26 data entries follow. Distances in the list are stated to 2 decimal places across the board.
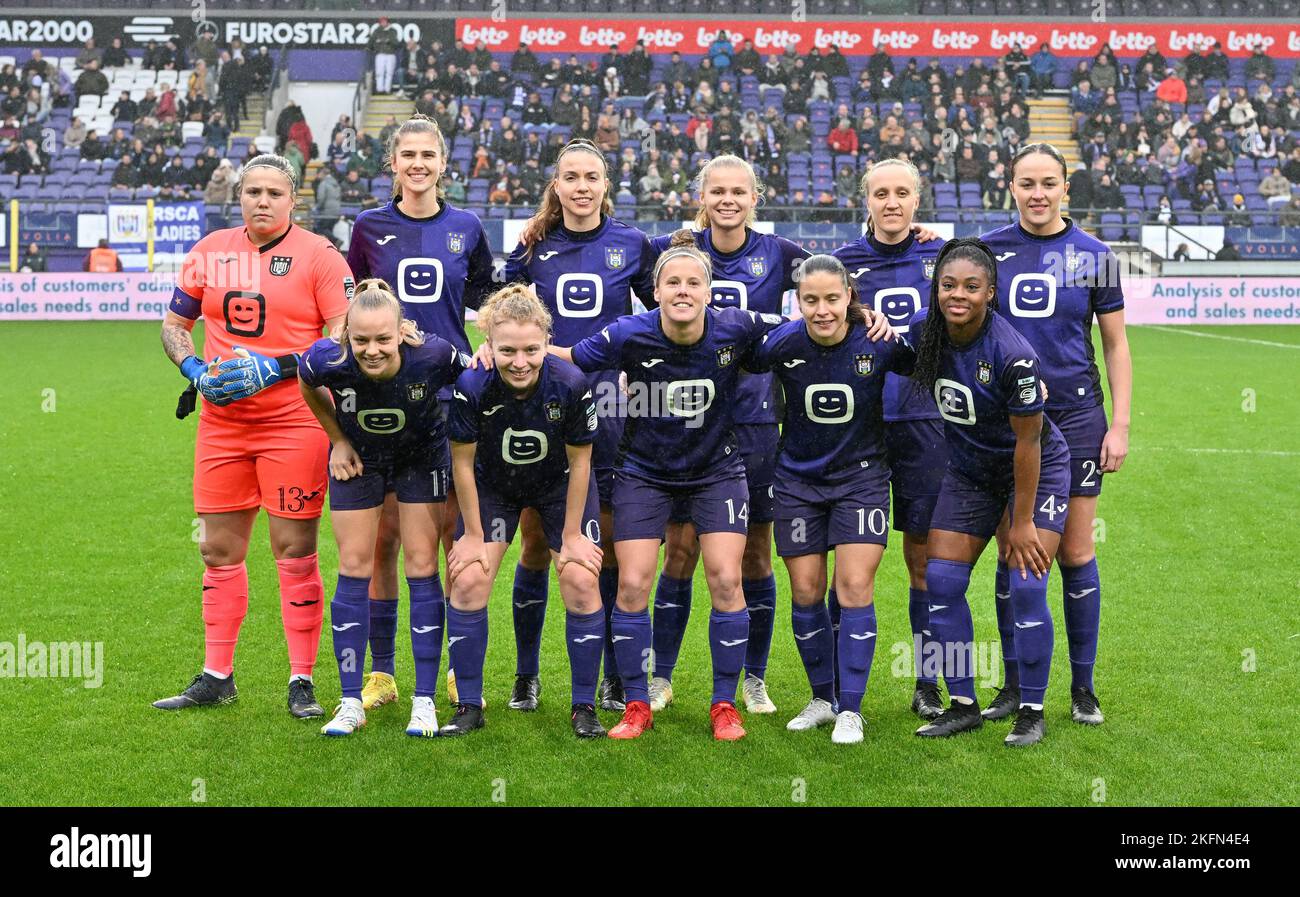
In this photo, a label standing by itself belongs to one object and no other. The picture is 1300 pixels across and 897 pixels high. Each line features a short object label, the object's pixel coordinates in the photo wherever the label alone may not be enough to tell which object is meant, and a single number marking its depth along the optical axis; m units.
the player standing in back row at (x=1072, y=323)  5.12
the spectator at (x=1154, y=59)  30.12
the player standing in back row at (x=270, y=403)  5.30
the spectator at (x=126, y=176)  25.48
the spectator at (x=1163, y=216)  23.08
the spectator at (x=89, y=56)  29.94
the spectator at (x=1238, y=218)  22.95
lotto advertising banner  31.39
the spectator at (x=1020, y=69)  29.97
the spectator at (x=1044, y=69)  30.45
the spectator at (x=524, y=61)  30.05
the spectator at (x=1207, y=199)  25.42
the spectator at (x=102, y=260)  22.94
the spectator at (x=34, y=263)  22.92
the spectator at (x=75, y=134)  27.75
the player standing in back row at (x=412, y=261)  5.50
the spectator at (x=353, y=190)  24.08
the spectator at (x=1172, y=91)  29.61
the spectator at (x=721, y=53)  30.47
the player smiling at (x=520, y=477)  4.98
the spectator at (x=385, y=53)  30.48
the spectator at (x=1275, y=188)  26.14
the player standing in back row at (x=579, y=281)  5.46
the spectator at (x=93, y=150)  27.12
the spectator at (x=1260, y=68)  30.30
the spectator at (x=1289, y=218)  23.20
